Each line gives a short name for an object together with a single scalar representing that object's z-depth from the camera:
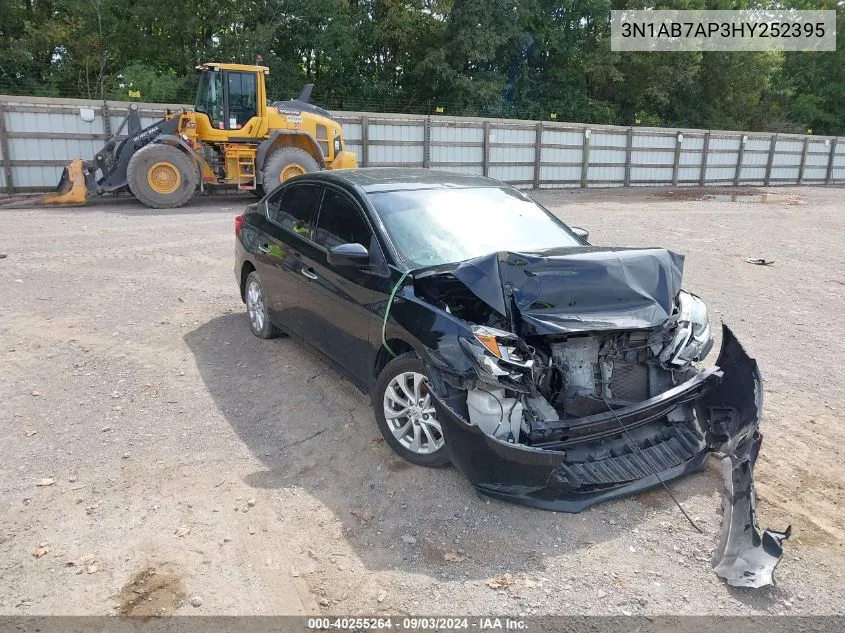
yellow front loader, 14.96
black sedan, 3.58
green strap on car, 4.21
